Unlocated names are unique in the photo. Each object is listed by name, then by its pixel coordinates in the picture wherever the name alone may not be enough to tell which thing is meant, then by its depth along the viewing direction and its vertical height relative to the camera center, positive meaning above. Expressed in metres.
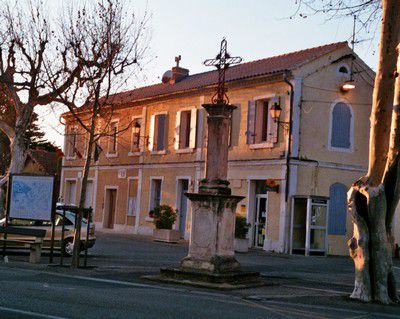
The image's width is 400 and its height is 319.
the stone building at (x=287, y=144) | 26.75 +3.73
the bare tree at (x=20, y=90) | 24.98 +4.84
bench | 17.48 -0.52
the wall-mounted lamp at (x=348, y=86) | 27.92 +6.27
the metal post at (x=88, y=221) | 16.91 -0.07
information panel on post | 17.70 +0.47
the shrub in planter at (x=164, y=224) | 29.70 -0.02
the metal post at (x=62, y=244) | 16.32 -0.68
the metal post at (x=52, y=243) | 17.23 -0.70
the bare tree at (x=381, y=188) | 12.54 +0.94
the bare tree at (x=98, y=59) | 18.09 +4.73
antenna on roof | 28.58 +7.20
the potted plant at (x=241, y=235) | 25.94 -0.26
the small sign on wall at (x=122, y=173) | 36.97 +2.64
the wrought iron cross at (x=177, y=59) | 38.06 +9.44
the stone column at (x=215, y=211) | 14.35 +0.34
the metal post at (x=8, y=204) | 17.98 +0.25
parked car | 19.67 -0.45
